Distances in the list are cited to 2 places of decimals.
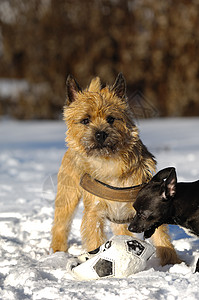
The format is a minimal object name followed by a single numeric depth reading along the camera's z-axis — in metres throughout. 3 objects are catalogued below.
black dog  6.27
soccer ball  5.93
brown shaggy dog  6.58
